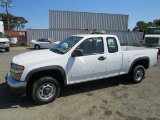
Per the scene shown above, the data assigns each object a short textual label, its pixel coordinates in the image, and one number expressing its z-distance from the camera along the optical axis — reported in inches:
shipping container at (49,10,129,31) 1034.7
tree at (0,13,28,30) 2755.9
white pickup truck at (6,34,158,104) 171.2
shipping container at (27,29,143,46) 960.9
